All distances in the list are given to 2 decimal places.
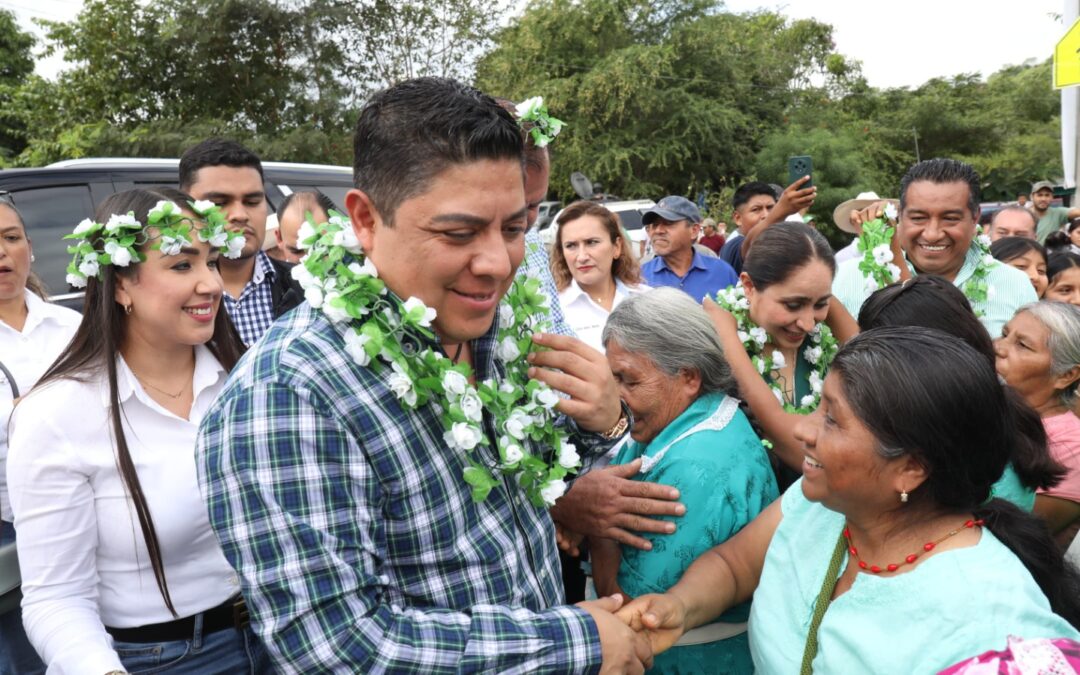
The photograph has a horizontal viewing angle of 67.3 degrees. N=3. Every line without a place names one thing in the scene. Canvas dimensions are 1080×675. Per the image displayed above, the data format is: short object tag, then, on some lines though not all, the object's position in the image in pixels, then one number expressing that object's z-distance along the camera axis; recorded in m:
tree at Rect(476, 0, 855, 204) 27.83
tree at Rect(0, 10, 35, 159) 24.45
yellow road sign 6.86
